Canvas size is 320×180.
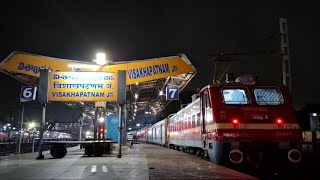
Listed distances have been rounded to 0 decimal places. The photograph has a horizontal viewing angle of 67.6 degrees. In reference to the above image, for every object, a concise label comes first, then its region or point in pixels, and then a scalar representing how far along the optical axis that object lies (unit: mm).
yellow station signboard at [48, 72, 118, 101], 11919
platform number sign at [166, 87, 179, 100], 15948
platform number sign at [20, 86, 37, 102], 12349
